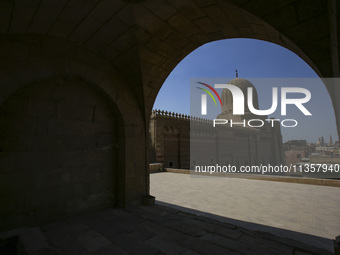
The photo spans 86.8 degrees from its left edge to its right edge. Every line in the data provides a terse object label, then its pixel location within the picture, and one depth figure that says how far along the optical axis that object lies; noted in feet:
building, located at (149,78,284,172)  50.42
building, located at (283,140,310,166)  155.84
